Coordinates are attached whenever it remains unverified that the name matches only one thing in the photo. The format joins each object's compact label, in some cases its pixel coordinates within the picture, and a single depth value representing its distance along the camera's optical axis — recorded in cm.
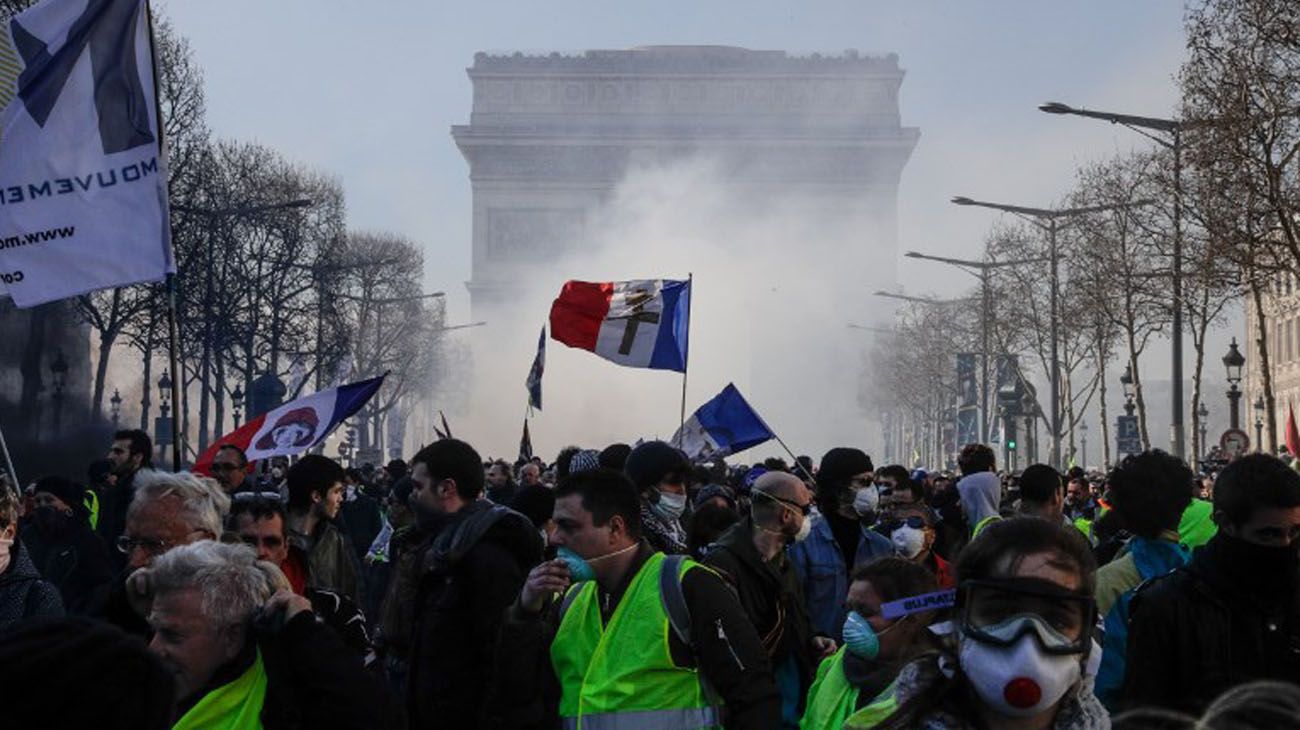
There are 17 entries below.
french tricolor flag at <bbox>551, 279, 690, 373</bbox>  1900
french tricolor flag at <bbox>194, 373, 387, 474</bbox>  1255
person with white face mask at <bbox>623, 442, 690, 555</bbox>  879
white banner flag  1060
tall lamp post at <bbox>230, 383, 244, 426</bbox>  4711
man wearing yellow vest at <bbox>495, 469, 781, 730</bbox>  592
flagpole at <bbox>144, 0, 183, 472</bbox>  989
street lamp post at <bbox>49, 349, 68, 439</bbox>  3341
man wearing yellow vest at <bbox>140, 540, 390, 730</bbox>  470
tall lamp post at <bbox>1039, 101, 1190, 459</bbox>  2709
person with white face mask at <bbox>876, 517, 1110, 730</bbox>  329
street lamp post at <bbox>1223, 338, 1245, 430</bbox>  3453
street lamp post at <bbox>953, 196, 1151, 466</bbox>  3969
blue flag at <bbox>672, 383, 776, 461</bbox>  1628
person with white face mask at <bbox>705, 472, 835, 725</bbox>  739
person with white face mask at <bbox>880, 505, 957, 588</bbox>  902
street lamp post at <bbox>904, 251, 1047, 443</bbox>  4926
